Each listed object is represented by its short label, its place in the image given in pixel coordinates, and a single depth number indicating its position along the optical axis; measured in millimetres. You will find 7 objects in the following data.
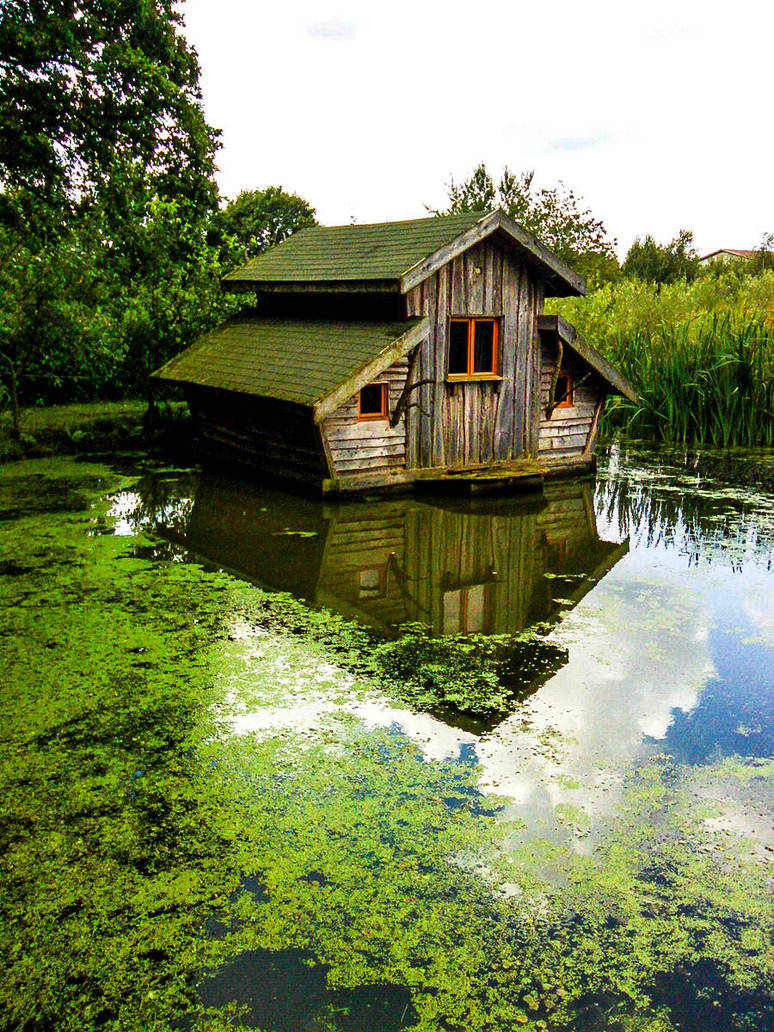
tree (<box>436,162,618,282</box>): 31984
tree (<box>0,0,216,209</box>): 18891
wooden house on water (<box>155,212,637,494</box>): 11773
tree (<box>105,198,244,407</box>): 15930
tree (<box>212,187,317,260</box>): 41875
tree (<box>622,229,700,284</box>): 41344
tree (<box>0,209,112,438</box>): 14062
